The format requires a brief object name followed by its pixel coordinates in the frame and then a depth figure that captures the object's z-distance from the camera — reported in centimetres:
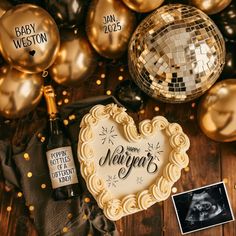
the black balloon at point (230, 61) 117
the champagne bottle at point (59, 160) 117
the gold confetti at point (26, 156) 124
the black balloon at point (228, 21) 113
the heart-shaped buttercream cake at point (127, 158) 115
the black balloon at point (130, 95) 119
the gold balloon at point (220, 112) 111
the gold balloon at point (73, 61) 117
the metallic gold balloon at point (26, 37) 108
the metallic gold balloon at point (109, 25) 114
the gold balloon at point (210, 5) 111
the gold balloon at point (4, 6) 114
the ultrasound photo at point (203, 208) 119
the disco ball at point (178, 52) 107
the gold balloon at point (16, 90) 113
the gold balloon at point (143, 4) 111
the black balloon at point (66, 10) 112
